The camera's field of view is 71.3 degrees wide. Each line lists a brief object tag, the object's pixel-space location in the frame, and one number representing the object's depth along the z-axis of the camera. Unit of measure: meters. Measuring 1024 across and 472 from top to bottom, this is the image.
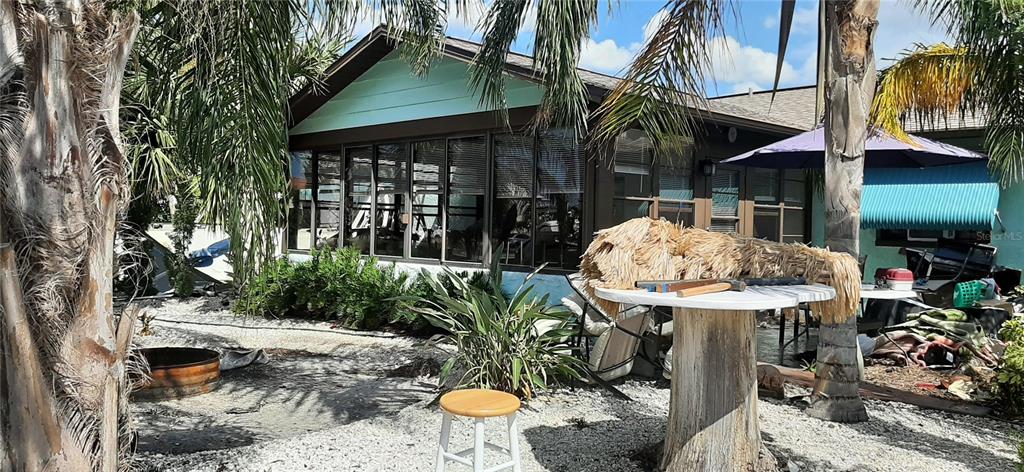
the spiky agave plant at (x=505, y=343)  5.18
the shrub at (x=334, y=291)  9.48
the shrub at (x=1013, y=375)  4.73
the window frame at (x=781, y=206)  10.66
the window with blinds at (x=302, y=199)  12.85
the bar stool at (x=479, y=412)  3.12
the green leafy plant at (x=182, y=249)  12.62
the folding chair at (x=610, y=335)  5.64
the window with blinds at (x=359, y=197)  11.62
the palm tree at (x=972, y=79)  5.62
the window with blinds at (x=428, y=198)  10.51
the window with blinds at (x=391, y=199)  11.04
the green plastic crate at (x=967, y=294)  6.73
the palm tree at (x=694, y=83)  4.67
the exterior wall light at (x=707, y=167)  9.48
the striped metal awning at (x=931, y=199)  8.97
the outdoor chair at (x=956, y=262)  7.76
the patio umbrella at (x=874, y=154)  7.56
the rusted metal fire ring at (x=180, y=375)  5.64
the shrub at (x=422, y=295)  8.40
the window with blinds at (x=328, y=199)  12.24
